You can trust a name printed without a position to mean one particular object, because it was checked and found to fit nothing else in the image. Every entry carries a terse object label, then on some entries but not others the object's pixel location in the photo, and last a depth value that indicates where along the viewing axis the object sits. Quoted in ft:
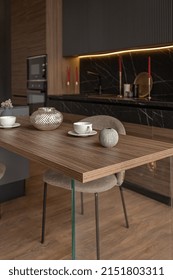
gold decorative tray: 11.32
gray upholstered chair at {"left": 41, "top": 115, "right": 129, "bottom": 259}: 5.62
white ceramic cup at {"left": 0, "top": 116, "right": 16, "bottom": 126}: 6.32
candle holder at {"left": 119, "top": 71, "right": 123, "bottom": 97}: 12.34
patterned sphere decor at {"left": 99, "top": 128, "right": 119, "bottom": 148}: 4.68
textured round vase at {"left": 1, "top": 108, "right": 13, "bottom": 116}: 7.02
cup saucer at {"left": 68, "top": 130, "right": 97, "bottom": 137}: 5.51
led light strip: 10.76
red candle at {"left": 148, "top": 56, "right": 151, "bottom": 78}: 10.71
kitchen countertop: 8.42
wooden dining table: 3.84
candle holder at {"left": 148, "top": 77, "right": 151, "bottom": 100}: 10.86
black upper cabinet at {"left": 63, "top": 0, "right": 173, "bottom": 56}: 9.57
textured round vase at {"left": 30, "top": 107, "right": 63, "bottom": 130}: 6.00
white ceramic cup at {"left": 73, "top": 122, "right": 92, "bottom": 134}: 5.55
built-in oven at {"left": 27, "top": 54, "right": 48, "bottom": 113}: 13.67
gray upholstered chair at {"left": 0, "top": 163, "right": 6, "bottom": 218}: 6.64
